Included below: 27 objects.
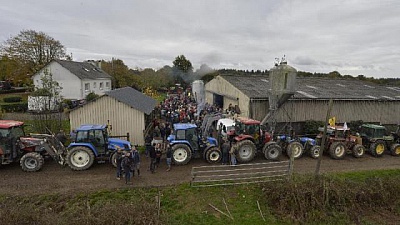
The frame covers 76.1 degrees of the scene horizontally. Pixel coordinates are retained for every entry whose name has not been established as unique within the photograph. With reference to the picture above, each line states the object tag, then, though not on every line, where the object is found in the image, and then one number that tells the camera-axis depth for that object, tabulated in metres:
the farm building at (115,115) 14.80
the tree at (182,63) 52.14
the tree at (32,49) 33.00
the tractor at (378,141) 13.84
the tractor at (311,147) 13.21
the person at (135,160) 10.02
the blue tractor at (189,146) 11.59
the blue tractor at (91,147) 10.76
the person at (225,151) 11.53
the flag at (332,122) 14.57
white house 29.61
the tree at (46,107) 15.23
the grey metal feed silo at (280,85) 16.86
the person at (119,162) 9.85
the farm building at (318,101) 18.53
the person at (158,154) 11.17
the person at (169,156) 11.10
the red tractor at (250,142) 12.05
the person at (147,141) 12.96
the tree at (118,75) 42.56
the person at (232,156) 11.41
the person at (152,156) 10.78
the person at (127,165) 9.52
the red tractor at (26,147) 10.45
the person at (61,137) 12.80
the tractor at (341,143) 13.19
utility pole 9.53
